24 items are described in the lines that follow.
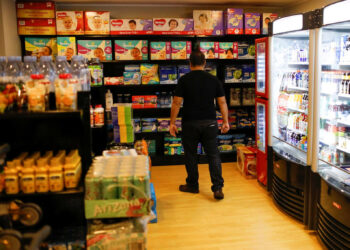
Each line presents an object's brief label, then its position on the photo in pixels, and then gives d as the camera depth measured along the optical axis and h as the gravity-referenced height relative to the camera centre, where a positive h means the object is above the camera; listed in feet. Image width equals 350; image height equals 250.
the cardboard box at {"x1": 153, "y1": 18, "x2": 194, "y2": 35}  20.31 +2.76
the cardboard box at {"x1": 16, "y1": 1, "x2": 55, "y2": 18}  19.11 +3.60
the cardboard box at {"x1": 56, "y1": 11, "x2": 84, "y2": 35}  19.65 +2.98
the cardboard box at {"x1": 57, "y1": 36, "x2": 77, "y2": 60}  19.67 +1.75
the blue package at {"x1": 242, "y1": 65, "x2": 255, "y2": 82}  21.67 +0.16
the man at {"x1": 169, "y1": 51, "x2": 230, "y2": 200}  15.20 -1.47
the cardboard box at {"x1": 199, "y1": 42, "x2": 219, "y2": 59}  20.92 +1.52
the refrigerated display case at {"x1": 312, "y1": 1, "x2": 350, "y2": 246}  10.73 -1.52
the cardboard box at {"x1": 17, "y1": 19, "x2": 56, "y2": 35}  19.30 +2.77
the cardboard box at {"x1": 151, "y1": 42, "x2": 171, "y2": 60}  20.48 +1.49
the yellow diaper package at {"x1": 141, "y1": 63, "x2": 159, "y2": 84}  20.77 +0.27
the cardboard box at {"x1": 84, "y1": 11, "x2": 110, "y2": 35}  19.79 +2.97
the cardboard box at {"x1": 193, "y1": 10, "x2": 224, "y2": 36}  20.57 +2.97
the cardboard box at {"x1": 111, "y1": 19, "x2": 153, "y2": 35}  20.11 +2.77
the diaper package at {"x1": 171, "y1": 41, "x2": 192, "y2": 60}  20.65 +1.51
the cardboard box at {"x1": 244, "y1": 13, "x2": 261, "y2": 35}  20.80 +2.88
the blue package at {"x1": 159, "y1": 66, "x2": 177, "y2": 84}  20.85 +0.19
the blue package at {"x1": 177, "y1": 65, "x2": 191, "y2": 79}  21.06 +0.40
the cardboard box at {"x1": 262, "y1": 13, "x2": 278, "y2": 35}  20.95 +3.16
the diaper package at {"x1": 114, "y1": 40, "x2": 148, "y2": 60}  20.38 +1.57
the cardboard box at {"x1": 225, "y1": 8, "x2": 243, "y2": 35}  20.53 +2.98
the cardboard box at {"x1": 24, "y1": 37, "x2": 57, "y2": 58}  19.81 +1.80
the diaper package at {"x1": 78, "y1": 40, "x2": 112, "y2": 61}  20.06 +1.60
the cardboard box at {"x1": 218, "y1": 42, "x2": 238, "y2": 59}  21.15 +1.46
